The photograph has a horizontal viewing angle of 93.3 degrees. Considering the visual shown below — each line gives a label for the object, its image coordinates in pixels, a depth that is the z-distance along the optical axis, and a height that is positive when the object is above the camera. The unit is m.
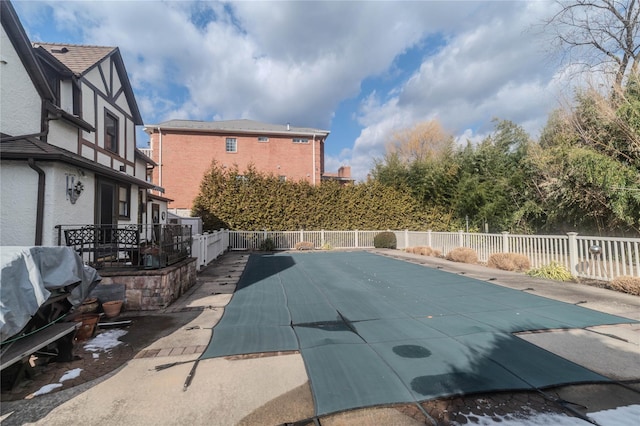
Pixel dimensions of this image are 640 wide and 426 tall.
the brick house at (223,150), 21.16 +5.56
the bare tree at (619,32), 12.72 +8.26
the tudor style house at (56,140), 6.27 +2.28
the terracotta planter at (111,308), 5.03 -1.34
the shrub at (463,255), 11.12 -1.21
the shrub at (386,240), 17.17 -0.92
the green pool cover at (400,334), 2.75 -1.46
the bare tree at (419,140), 28.64 +8.01
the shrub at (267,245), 16.33 -1.05
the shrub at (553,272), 7.80 -1.36
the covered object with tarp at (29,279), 2.60 -0.50
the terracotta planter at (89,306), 4.84 -1.28
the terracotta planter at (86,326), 4.04 -1.34
